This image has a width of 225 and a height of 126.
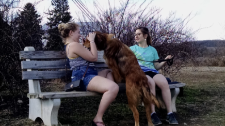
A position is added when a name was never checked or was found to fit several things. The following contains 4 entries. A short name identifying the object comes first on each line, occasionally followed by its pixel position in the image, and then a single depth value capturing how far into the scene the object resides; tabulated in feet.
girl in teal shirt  12.16
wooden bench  10.49
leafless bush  15.96
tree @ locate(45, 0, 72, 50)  46.14
